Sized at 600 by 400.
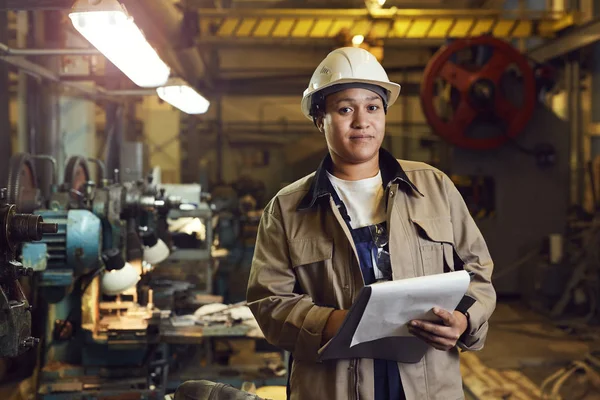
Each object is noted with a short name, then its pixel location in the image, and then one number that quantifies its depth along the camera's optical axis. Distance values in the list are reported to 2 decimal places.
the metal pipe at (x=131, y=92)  3.88
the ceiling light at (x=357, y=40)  4.86
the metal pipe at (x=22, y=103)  3.73
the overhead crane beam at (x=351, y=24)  5.20
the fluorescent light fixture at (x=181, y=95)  3.02
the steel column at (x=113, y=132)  4.37
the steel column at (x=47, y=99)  3.71
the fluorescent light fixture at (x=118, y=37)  1.65
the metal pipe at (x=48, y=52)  2.77
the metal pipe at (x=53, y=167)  2.75
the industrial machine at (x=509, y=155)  5.55
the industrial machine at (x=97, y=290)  2.24
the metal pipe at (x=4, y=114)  3.17
